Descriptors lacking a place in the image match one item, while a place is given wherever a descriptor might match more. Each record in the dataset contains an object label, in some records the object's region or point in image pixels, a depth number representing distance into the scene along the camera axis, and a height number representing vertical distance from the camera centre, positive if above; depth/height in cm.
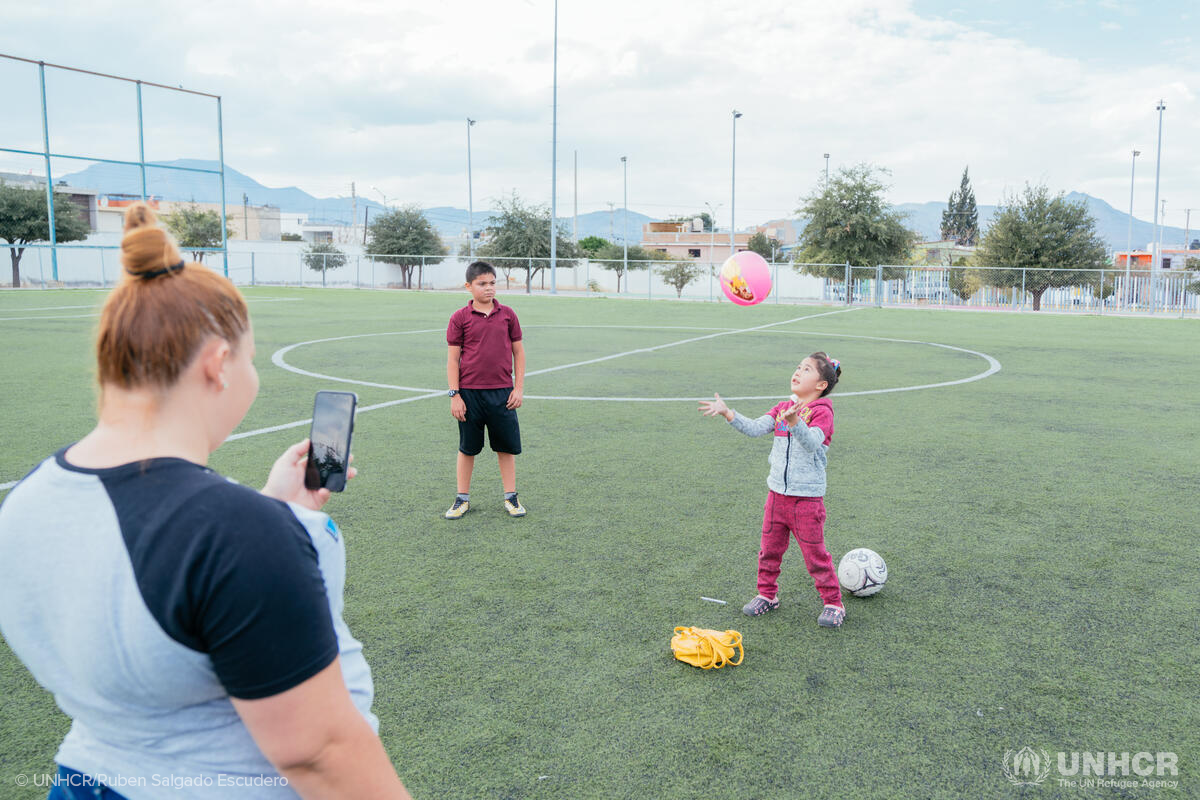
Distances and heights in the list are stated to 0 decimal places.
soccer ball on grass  473 -149
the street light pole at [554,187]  4341 +547
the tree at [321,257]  5762 +245
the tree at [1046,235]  4184 +313
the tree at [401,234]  6309 +441
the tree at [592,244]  8645 +538
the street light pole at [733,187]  5666 +714
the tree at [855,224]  4253 +363
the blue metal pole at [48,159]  3130 +491
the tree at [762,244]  9275 +572
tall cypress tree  13062 +1246
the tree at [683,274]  5038 +132
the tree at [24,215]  4494 +397
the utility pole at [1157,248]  3328 +281
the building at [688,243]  9956 +630
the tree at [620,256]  5591 +371
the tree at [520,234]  6041 +425
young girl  433 -83
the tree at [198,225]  6316 +521
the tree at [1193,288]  3544 +56
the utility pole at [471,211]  6208 +690
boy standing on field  616 -63
